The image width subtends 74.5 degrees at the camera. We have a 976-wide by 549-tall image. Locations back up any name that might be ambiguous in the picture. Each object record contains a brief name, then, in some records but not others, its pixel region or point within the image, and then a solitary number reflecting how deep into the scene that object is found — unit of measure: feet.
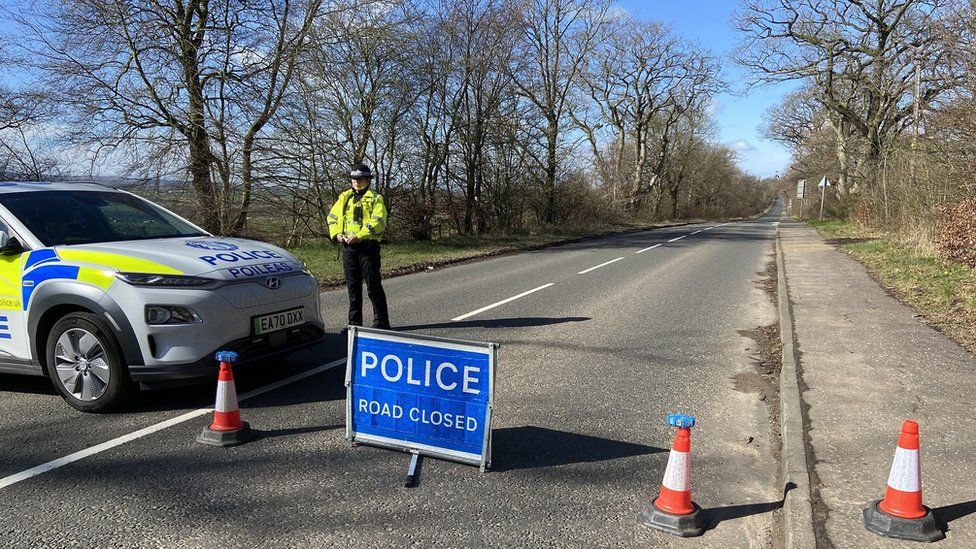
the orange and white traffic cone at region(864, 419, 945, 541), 9.81
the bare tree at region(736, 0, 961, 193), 87.71
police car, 14.57
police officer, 22.90
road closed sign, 12.32
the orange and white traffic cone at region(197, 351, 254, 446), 13.41
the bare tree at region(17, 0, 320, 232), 51.06
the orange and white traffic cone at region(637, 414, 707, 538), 10.40
